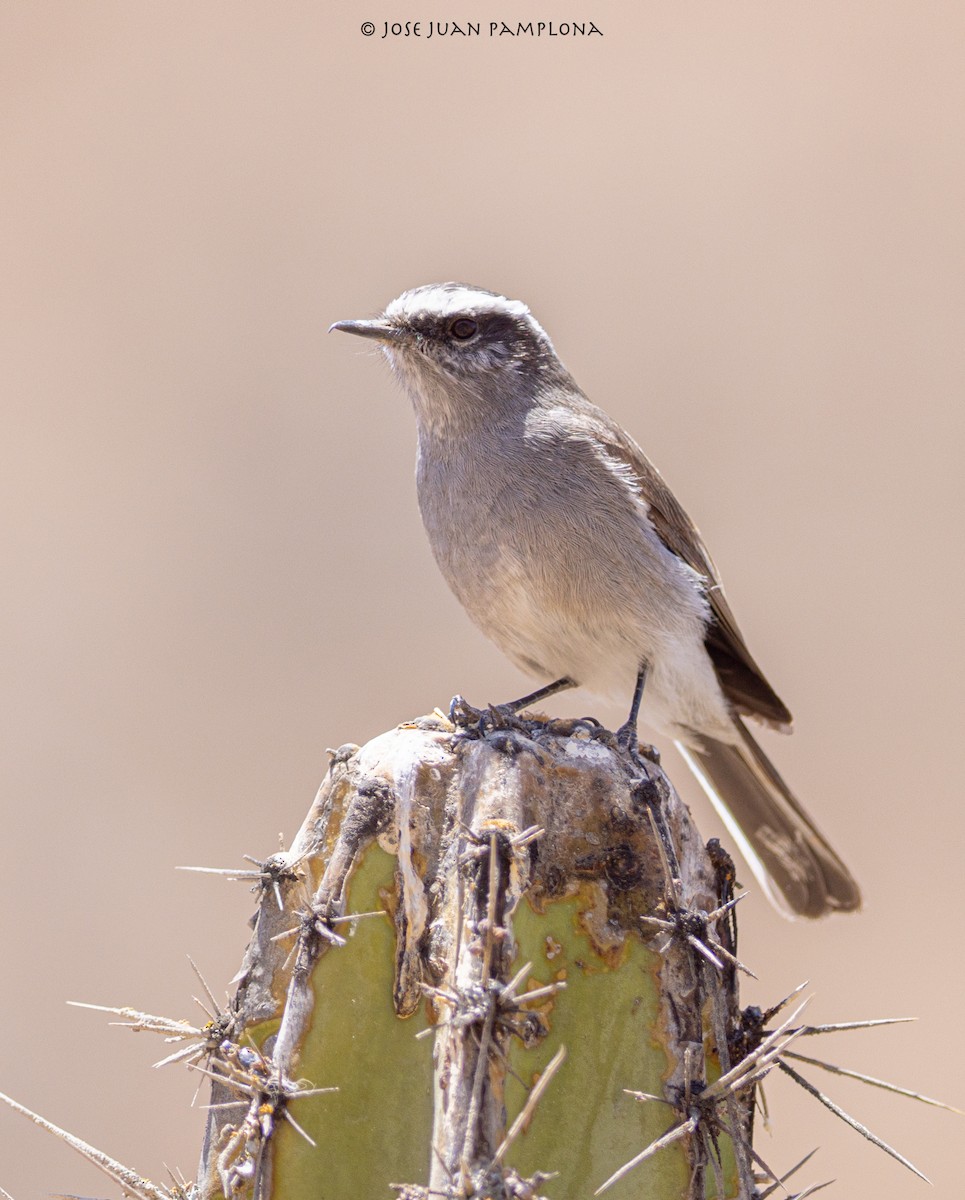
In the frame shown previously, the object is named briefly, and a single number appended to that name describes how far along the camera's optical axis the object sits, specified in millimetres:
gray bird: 8773
